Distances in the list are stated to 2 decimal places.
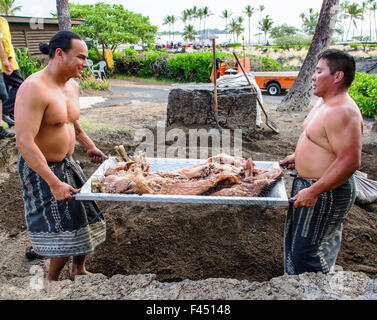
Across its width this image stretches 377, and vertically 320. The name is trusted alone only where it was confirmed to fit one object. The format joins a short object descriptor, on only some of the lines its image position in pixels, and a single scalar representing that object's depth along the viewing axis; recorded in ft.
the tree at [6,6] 153.28
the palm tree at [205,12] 274.36
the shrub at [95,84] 43.80
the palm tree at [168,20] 271.08
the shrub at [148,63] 69.92
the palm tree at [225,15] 272.39
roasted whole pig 8.62
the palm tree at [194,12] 270.05
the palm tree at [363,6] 215.31
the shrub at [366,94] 24.43
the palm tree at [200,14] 273.33
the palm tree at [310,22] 206.11
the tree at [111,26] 67.36
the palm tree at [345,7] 203.00
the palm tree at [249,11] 269.15
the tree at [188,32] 226.01
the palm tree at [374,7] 218.71
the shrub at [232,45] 157.56
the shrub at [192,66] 63.52
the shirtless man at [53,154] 7.72
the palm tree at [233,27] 247.91
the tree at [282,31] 192.54
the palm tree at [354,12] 221.25
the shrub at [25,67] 27.14
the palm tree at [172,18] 270.05
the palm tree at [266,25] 225.56
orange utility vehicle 49.26
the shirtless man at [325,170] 7.23
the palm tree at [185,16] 270.05
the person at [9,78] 18.80
